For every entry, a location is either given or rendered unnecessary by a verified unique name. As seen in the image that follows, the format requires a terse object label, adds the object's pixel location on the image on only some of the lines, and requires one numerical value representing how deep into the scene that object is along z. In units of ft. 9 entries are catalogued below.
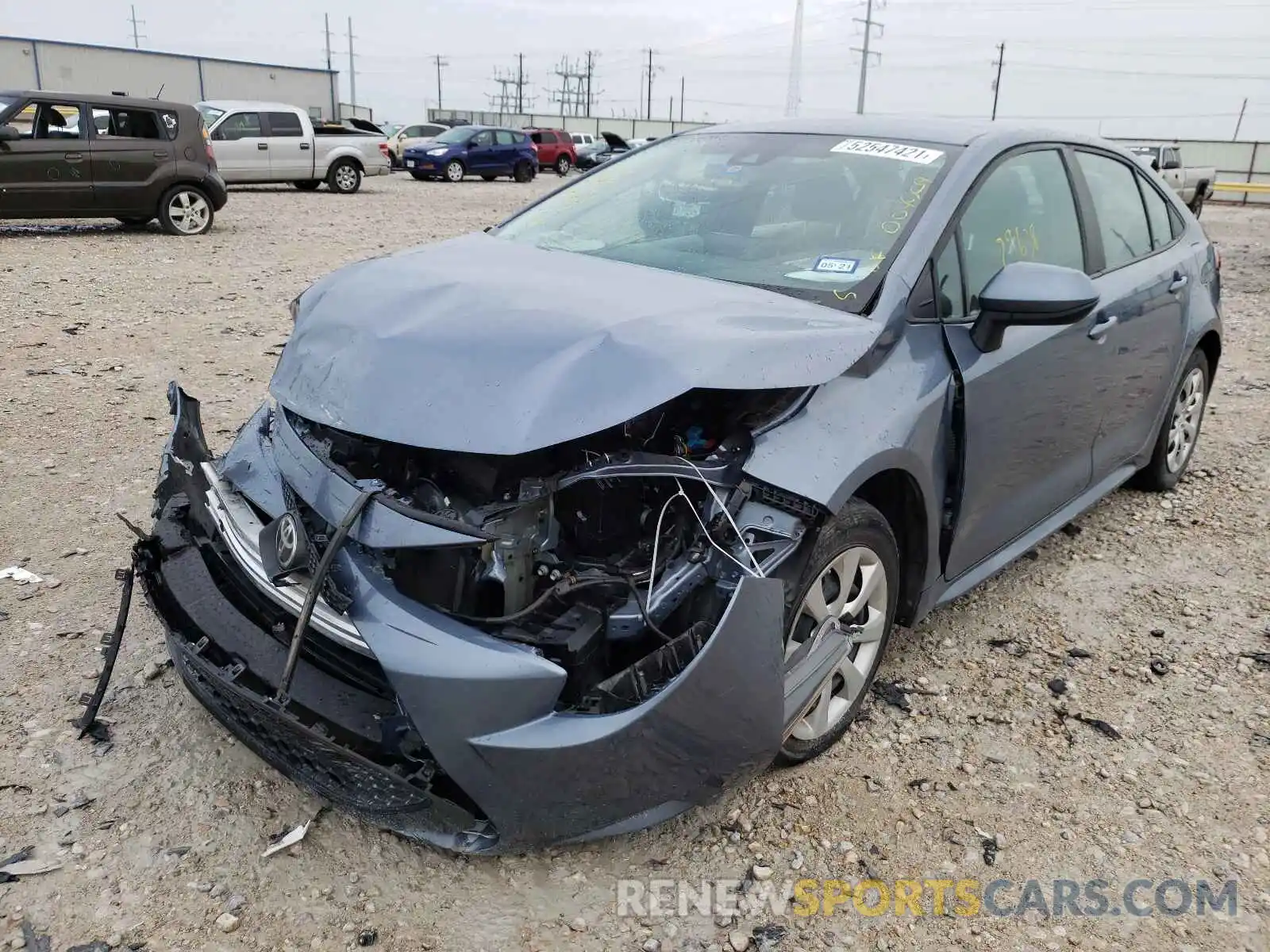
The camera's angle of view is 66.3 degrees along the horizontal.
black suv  35.01
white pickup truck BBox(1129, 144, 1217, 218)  69.72
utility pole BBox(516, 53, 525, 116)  297.53
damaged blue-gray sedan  6.67
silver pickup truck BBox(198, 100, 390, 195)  57.16
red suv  107.14
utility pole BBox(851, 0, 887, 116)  192.85
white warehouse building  116.98
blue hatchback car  84.38
